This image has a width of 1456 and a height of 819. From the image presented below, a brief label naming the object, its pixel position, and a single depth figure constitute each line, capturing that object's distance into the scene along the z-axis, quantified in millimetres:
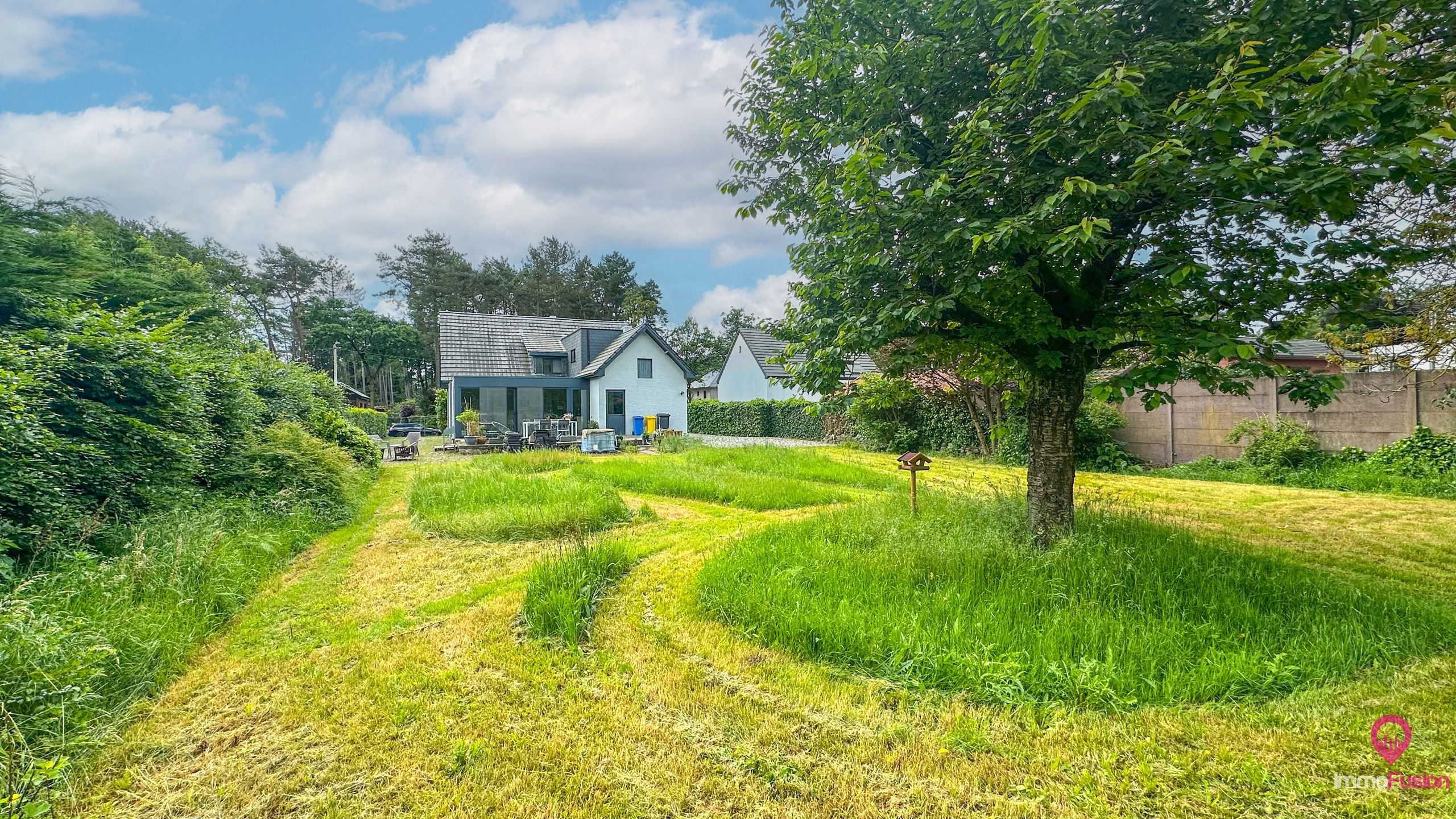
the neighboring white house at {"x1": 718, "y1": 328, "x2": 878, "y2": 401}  28406
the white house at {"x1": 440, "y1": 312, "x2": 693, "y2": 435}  21859
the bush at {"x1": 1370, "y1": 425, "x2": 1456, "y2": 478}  7809
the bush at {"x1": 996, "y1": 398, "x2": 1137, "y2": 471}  11297
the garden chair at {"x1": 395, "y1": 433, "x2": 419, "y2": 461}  15594
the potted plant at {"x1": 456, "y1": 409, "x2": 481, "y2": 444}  17359
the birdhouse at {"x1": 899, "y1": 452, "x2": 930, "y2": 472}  5965
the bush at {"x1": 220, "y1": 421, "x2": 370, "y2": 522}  6934
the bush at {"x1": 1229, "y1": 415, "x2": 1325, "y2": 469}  9125
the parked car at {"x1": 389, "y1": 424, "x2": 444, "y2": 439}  22344
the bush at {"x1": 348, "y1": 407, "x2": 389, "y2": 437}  25500
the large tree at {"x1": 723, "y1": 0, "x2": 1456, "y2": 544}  2809
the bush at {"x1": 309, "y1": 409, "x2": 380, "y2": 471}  10922
